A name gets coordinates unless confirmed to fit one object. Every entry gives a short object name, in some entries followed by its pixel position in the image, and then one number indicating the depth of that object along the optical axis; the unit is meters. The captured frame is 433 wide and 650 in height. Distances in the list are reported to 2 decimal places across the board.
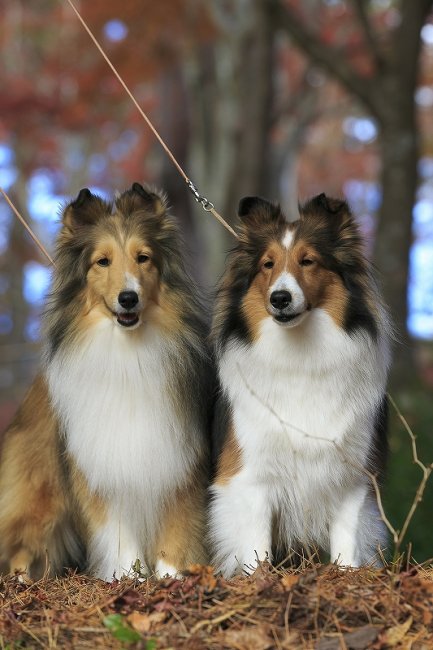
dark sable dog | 8.99
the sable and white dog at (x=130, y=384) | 9.61
